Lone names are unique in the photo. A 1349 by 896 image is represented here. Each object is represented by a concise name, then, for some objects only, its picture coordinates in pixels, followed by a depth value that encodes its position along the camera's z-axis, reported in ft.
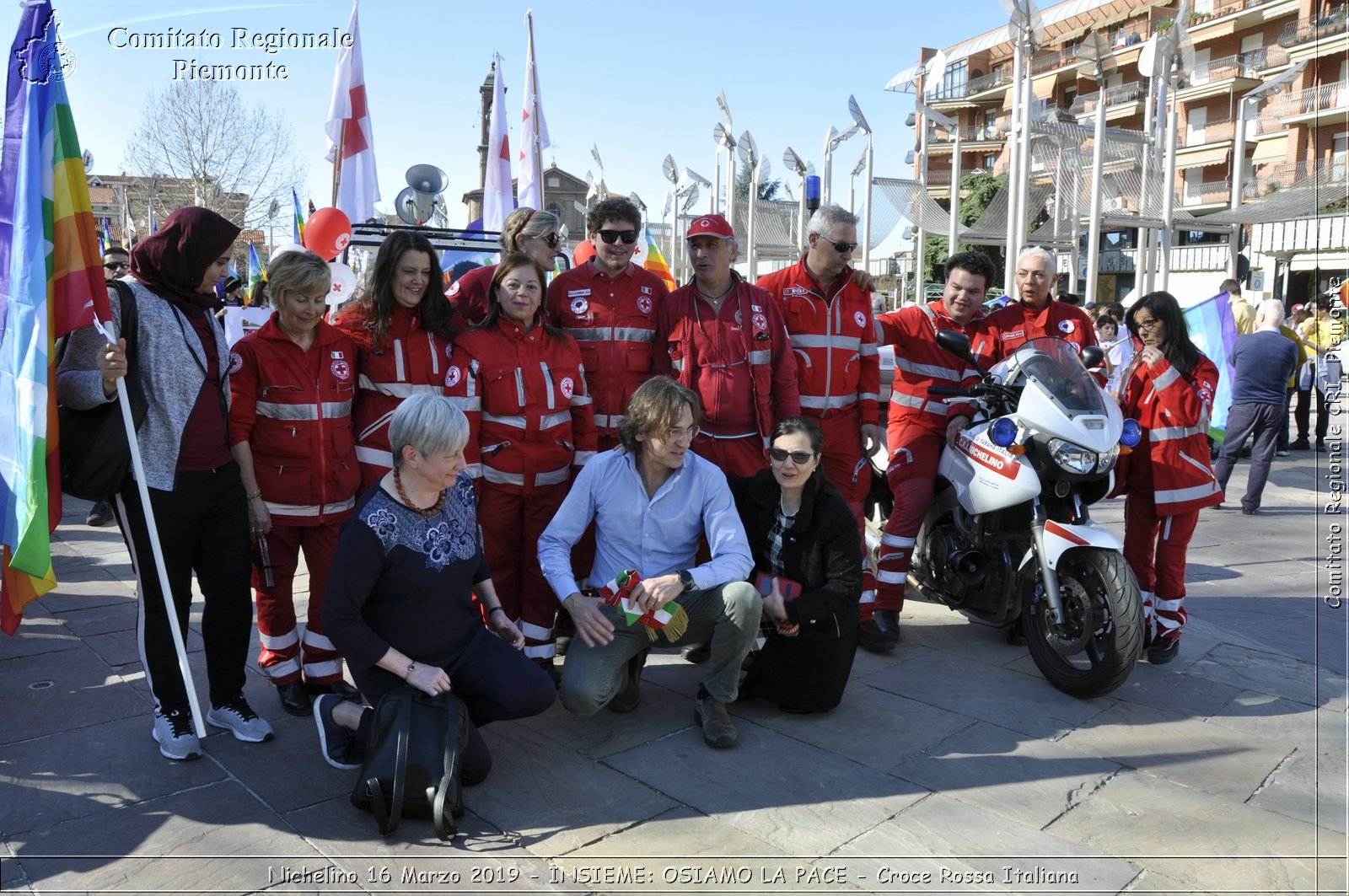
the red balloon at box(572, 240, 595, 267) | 22.15
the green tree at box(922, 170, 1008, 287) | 143.95
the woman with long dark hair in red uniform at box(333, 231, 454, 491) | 12.84
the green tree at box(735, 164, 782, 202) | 246.49
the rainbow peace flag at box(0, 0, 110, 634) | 10.15
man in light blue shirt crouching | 11.85
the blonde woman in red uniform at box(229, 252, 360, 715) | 11.93
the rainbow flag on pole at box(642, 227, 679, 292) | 42.06
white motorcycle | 13.04
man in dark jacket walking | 27.99
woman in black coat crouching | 12.51
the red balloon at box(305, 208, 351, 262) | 23.76
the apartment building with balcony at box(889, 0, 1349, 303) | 105.81
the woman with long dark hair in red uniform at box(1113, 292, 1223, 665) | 14.99
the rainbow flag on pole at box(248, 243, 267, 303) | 41.37
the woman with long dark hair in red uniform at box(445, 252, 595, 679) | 13.29
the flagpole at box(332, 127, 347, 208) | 29.89
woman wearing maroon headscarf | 10.96
